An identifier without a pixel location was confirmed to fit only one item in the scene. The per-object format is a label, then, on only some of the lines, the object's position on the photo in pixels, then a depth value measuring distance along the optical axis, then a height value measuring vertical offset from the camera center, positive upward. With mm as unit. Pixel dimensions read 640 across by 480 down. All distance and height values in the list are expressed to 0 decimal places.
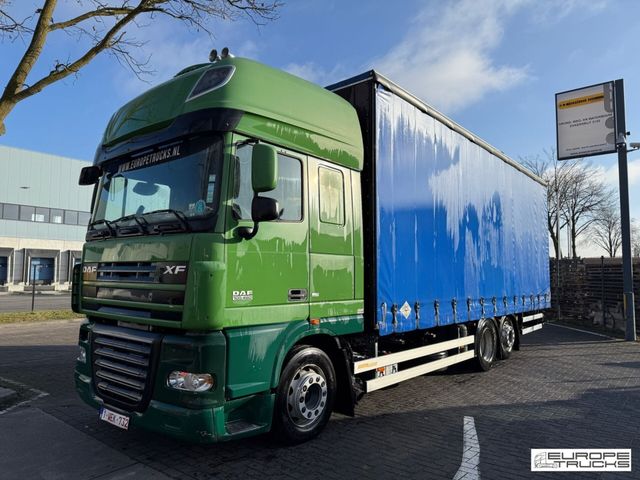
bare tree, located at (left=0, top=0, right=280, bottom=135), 11172 +5705
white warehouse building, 37938 +4713
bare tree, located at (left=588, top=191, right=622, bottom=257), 38188 +3395
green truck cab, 3713 +60
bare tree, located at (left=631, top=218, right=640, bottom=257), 59312 +2287
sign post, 13367 +4200
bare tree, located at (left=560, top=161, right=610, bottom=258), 36094 +4629
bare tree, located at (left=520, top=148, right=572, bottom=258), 34594 +5357
